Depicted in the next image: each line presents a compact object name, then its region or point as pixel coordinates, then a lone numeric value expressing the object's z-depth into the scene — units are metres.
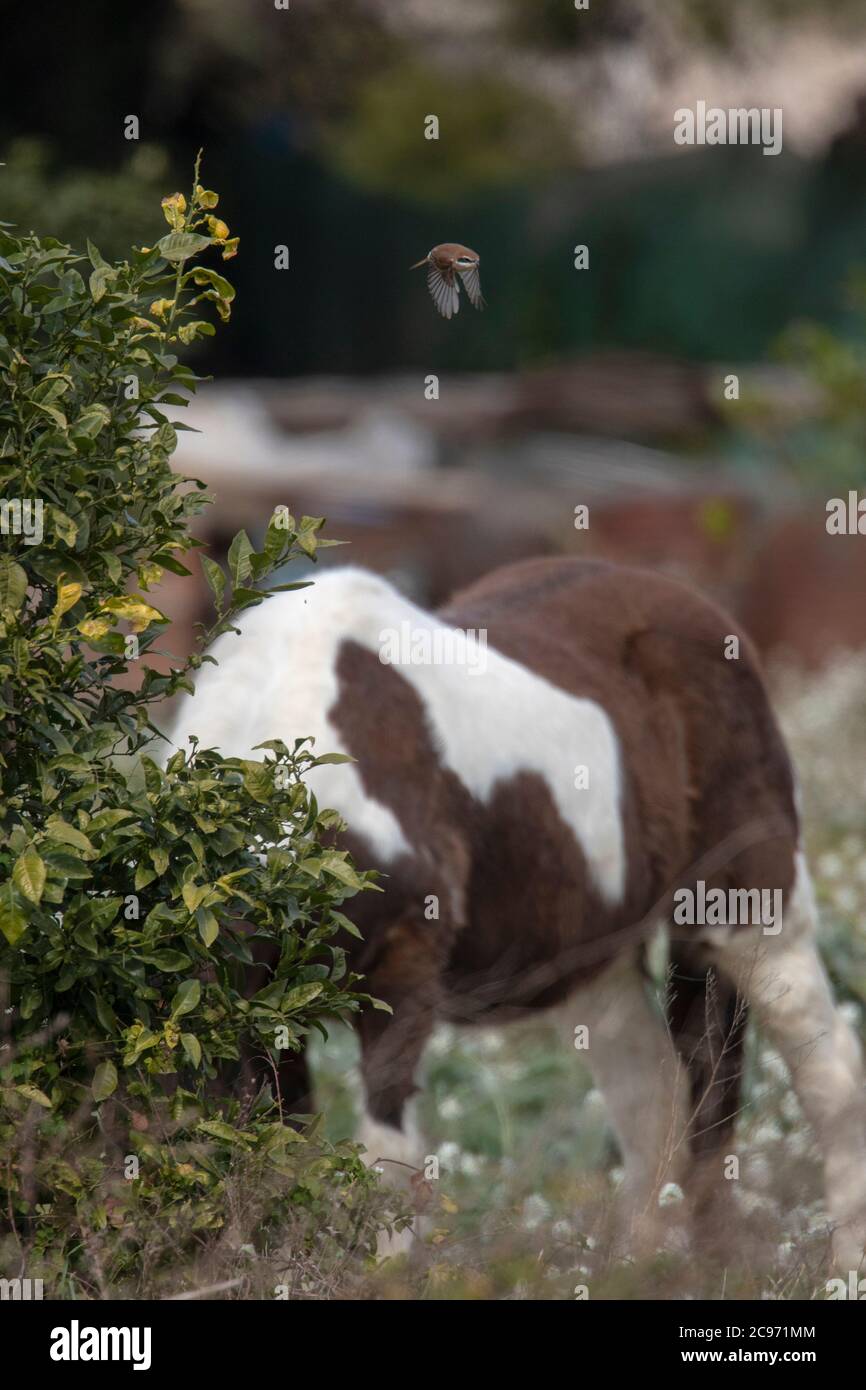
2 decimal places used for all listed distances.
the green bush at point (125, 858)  5.87
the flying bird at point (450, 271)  7.64
